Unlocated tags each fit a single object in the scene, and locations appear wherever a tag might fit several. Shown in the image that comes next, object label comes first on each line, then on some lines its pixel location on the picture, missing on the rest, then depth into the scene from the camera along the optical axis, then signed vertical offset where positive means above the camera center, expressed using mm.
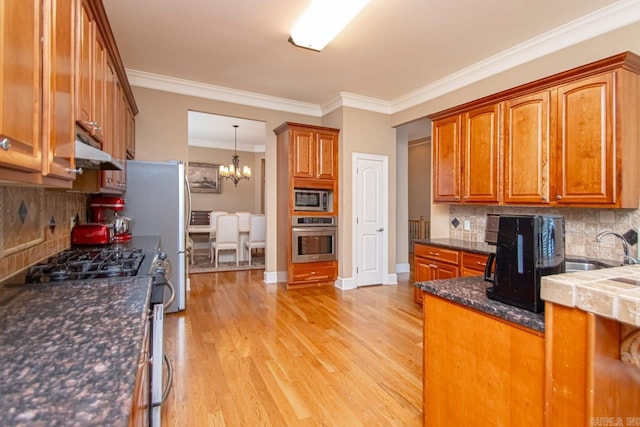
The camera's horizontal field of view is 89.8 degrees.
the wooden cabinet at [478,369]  1072 -597
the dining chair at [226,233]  5977 -378
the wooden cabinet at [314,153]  4590 +869
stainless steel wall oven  4574 -372
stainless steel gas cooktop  1527 -280
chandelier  7188 +935
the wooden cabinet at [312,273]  4562 -883
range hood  1376 +267
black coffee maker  1104 -152
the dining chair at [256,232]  6121 -369
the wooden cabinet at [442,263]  3025 -517
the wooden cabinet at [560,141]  2287 +602
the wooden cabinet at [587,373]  902 -472
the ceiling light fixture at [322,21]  2434 +1585
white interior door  4797 -77
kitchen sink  1884 -316
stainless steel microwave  4648 +191
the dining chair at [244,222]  6270 -177
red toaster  2510 -169
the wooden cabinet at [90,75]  1539 +759
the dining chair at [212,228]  6416 -304
